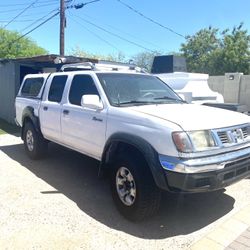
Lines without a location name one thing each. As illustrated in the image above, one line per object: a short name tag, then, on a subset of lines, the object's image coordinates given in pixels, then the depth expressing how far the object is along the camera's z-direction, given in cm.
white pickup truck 301
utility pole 1445
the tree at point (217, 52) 2475
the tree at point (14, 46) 3061
